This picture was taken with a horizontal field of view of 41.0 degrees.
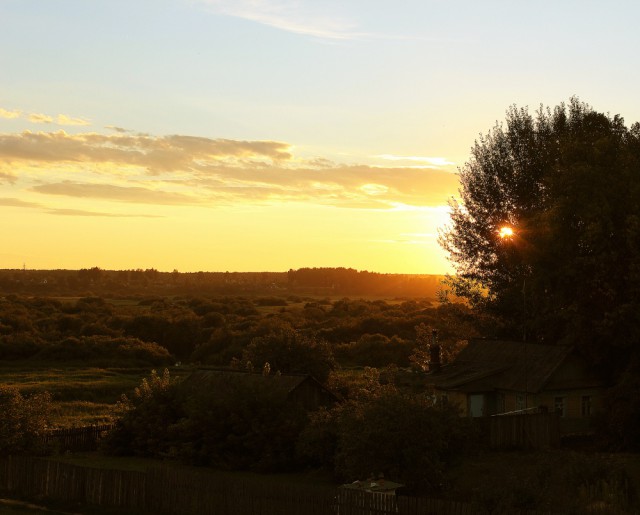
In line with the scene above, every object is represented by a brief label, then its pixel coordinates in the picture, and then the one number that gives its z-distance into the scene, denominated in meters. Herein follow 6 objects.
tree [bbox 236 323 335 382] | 45.09
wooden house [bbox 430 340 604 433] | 42.75
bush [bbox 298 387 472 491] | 27.30
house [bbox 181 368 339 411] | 35.94
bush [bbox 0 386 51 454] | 30.52
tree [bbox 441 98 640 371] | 41.56
